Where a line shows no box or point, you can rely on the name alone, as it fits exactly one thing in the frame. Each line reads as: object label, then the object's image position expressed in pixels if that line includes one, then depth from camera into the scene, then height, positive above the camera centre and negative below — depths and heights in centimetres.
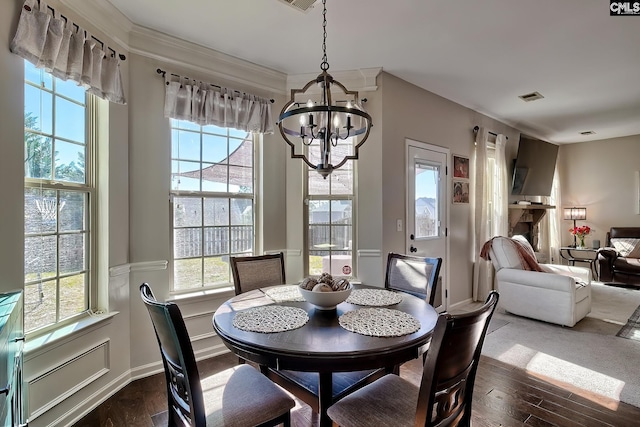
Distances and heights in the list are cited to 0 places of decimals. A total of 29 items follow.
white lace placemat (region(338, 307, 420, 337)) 141 -52
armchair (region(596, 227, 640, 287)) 505 -75
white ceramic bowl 162 -43
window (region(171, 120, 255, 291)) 276 +13
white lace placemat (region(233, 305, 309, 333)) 146 -52
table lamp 638 -1
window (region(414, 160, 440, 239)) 367 +18
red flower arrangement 607 -36
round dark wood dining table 122 -54
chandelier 167 +55
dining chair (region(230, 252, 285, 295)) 232 -43
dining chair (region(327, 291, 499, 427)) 108 -70
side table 593 -84
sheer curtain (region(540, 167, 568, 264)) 611 -28
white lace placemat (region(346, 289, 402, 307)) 185 -52
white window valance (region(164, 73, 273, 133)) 261 +99
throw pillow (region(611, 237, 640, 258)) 534 -57
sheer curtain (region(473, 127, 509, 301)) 441 +22
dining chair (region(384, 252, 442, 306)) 218 -45
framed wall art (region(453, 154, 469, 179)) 417 +64
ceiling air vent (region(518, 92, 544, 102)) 392 +150
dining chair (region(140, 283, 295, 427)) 117 -80
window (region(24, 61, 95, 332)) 184 +11
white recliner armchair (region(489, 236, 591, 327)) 339 -85
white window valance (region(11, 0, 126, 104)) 168 +99
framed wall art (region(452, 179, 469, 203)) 416 +31
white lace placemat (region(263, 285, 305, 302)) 197 -52
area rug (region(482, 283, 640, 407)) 232 -126
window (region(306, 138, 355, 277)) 334 -8
